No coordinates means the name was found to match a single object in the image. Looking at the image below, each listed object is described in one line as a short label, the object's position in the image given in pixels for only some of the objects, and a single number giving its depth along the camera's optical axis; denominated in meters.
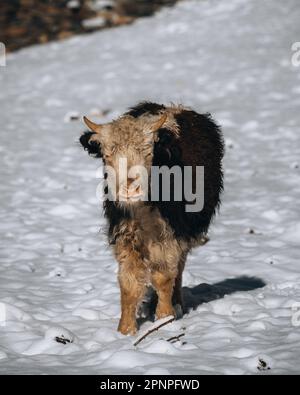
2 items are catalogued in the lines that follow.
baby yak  11.22
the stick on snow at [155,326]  11.74
